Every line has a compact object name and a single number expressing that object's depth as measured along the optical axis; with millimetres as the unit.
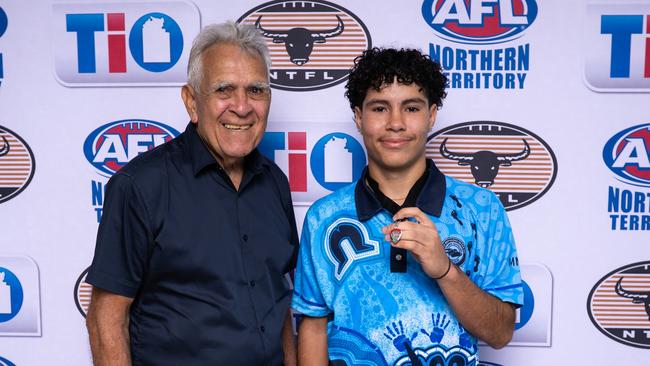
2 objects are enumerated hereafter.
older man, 1041
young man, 1067
